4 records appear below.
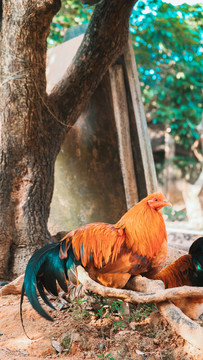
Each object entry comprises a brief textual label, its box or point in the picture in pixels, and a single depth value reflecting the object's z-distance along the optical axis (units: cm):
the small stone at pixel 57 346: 196
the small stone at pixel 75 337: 198
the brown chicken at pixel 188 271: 215
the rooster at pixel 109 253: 212
